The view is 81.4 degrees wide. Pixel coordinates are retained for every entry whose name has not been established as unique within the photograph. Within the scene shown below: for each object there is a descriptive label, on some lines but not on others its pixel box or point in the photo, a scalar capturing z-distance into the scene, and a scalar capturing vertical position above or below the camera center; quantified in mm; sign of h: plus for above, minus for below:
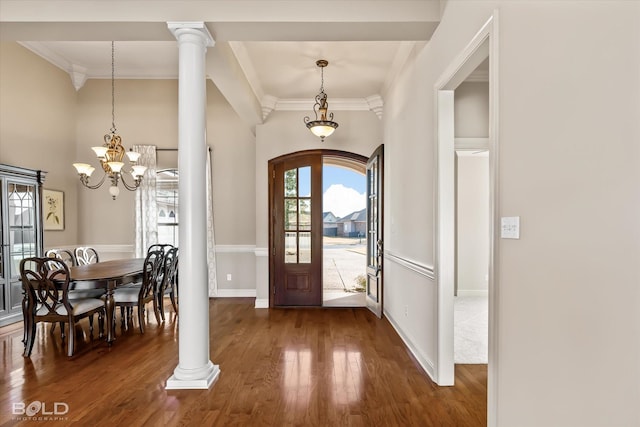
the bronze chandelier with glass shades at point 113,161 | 4652 +679
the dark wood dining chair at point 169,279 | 4805 -867
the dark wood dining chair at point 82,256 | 5545 -634
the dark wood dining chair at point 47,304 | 3605 -886
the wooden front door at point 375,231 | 4762 -241
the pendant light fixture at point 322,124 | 4406 +1072
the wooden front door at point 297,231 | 5812 -270
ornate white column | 2920 -21
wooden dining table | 3795 -667
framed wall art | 5793 +97
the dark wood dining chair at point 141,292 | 4391 -929
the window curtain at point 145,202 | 6426 +219
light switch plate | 1746 -70
